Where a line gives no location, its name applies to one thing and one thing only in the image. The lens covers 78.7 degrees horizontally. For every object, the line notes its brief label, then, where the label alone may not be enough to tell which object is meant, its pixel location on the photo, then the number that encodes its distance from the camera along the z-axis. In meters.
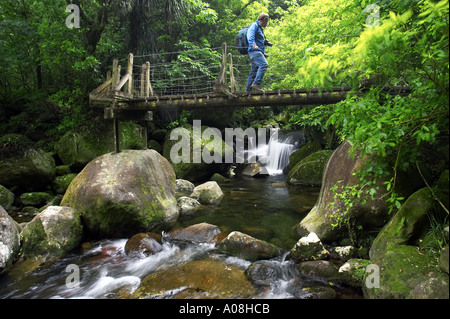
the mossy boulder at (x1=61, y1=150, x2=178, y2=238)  5.46
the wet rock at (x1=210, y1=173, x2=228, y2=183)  11.42
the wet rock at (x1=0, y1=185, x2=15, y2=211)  7.16
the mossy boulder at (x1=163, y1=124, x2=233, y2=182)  11.08
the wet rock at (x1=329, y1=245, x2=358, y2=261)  4.17
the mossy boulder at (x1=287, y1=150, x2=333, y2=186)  10.07
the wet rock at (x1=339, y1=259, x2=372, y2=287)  3.54
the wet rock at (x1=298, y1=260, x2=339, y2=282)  3.78
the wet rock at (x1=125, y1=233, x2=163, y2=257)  4.93
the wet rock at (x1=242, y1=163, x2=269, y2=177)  12.51
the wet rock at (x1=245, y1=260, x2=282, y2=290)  3.88
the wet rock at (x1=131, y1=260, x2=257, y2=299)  3.63
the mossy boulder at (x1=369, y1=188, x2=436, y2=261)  3.31
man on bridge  6.42
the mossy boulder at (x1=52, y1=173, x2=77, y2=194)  8.57
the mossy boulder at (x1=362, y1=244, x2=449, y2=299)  2.54
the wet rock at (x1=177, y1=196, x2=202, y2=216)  7.28
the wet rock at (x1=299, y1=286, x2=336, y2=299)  3.42
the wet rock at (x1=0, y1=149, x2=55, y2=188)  8.00
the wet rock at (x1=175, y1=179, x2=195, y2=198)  9.43
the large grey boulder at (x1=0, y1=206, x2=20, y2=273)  4.22
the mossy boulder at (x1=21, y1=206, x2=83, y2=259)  4.67
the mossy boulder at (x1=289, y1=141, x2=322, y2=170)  12.16
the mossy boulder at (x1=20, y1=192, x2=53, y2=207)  7.66
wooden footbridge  6.79
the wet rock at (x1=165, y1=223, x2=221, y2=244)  5.48
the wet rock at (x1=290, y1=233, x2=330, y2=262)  4.27
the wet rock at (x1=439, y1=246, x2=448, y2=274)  2.48
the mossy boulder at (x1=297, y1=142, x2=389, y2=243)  4.27
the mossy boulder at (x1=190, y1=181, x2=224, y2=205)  8.12
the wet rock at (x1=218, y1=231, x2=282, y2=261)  4.61
